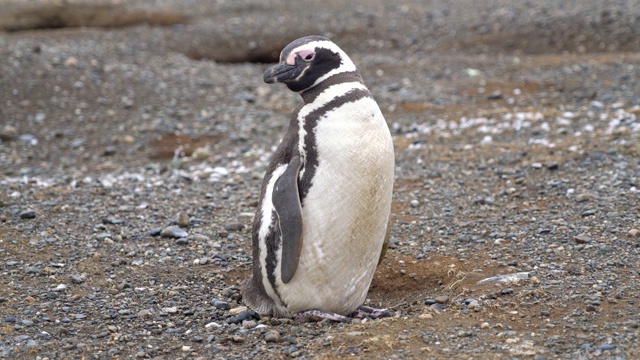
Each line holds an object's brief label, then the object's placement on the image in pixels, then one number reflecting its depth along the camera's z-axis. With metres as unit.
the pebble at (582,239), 10.57
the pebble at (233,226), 12.39
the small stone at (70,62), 21.55
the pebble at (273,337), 8.60
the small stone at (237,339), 8.66
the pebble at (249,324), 9.07
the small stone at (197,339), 8.80
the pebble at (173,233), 12.10
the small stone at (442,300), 9.28
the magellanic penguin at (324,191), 8.79
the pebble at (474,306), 8.86
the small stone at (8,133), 18.44
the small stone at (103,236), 11.92
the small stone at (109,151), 17.78
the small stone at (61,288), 10.14
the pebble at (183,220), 12.54
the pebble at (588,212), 11.59
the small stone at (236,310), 9.47
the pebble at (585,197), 12.23
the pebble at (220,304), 9.70
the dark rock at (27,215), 12.60
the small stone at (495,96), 18.92
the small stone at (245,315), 9.30
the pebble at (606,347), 7.69
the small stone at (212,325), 9.12
